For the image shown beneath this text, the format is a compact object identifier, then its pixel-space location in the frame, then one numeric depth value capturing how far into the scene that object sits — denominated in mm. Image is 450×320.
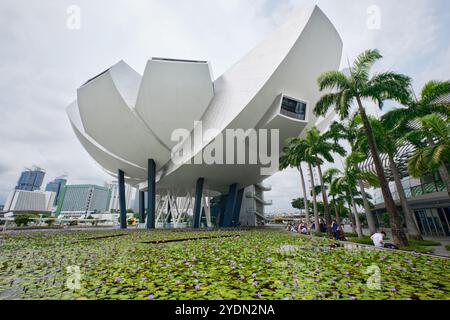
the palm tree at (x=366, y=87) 10969
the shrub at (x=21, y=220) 41031
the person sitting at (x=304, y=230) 20534
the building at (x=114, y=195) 166525
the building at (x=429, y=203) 16781
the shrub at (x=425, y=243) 11181
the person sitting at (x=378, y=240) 8992
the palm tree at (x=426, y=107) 11867
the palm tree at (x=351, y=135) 15477
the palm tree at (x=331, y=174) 20000
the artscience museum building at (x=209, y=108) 18766
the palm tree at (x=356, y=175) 15508
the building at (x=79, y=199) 154875
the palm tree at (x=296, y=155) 20817
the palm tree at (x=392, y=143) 12766
